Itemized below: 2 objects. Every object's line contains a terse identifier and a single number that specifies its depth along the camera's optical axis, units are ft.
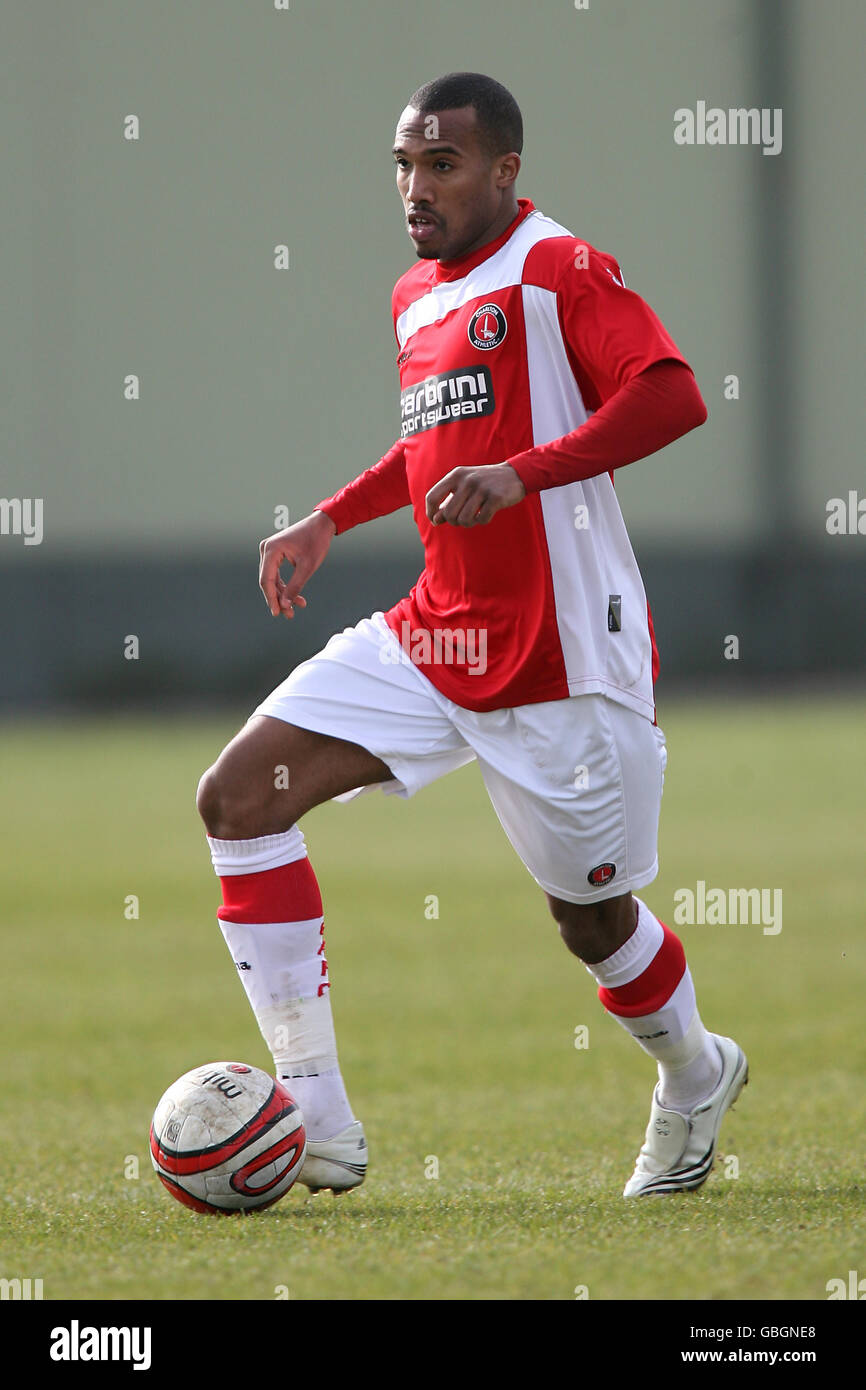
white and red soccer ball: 21.40
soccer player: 22.56
